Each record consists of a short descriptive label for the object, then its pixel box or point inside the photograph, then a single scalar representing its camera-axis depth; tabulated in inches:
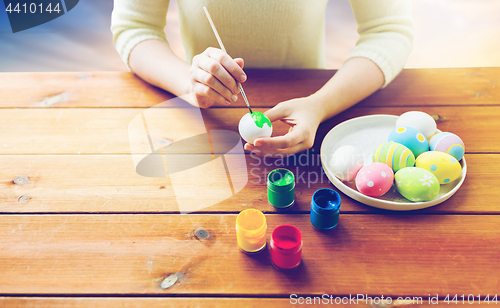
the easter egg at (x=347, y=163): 26.0
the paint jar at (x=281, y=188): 24.0
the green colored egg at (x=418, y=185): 23.8
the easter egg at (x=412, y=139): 27.2
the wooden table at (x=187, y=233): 20.5
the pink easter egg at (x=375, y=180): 24.2
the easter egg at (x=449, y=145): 27.1
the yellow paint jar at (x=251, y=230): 21.2
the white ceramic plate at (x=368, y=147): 24.5
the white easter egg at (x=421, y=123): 29.1
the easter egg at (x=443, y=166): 25.3
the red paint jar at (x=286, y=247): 20.3
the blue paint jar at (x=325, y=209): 22.5
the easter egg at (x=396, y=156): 25.9
